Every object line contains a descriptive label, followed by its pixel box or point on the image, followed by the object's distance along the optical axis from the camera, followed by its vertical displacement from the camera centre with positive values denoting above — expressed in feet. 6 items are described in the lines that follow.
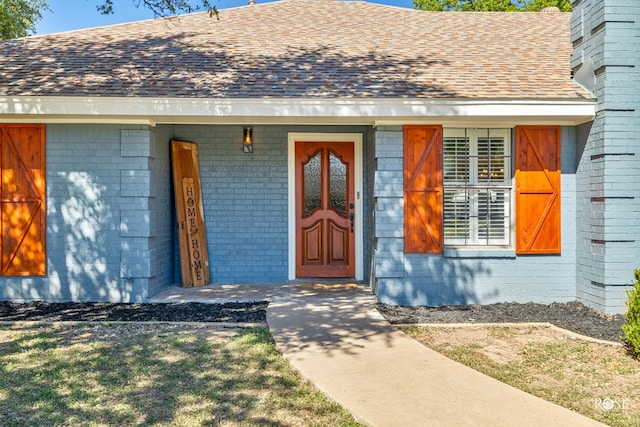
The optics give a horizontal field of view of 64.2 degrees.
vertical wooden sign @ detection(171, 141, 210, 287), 25.49 -0.64
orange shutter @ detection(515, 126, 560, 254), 22.65 +0.33
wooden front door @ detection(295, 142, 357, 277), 27.07 -0.48
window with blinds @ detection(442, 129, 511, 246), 23.20 +0.52
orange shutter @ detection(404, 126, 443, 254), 22.43 +0.35
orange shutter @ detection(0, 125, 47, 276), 22.52 +0.50
